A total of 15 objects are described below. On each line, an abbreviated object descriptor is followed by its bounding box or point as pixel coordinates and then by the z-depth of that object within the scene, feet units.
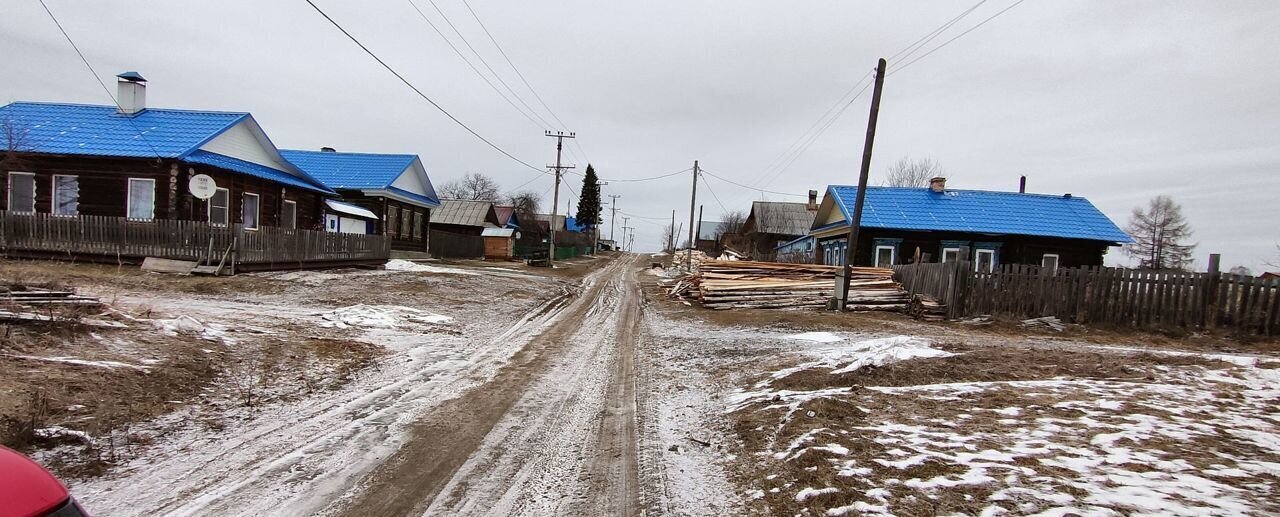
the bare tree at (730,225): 223.81
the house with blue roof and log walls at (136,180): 49.44
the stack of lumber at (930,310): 47.03
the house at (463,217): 163.32
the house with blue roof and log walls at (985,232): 79.82
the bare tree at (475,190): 351.67
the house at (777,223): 161.38
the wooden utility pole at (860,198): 47.43
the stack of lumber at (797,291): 50.98
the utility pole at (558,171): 113.81
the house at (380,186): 97.04
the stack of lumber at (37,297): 22.06
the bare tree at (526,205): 245.04
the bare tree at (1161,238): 163.22
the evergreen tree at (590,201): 292.20
